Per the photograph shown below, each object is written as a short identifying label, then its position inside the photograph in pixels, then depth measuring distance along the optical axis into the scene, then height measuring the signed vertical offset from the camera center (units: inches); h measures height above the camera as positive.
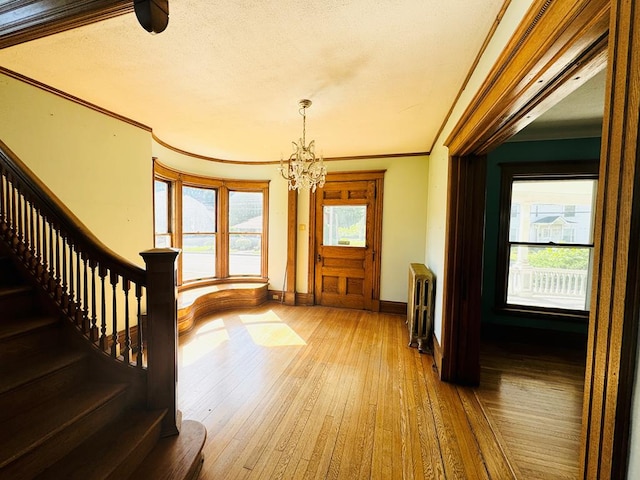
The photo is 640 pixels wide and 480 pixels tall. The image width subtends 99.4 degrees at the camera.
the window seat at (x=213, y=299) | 141.4 -45.1
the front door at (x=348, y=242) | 176.1 -8.2
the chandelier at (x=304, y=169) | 105.3 +23.5
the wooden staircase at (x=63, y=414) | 49.3 -38.6
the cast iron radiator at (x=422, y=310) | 124.1 -36.3
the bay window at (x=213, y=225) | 162.9 +0.9
